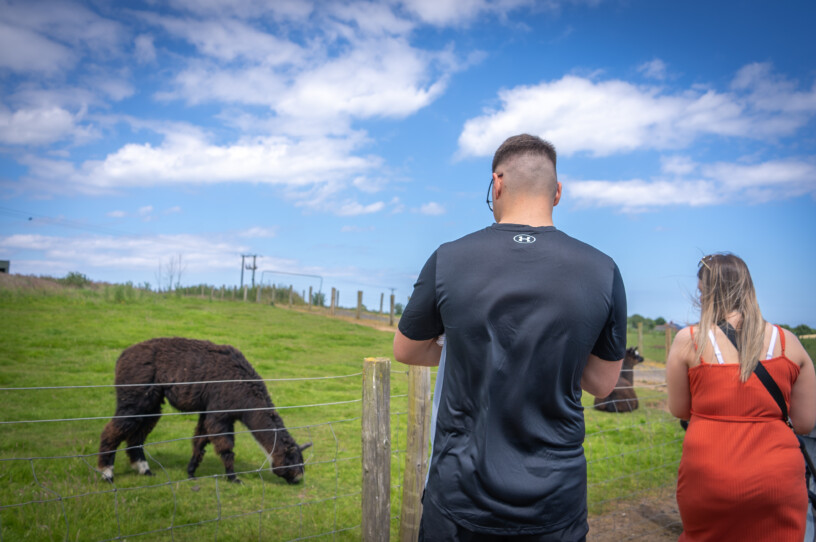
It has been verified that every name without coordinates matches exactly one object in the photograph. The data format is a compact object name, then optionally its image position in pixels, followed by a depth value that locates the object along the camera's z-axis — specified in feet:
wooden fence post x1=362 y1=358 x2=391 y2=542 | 12.82
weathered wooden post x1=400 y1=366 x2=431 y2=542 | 13.32
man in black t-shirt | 5.88
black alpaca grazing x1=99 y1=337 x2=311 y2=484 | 22.21
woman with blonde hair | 8.71
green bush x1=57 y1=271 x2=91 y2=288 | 97.66
